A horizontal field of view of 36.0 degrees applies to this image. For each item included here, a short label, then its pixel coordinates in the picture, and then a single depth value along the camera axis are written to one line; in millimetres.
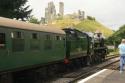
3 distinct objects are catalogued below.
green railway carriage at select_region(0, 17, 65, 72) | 6536
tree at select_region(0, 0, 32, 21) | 15845
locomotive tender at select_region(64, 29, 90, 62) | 10949
